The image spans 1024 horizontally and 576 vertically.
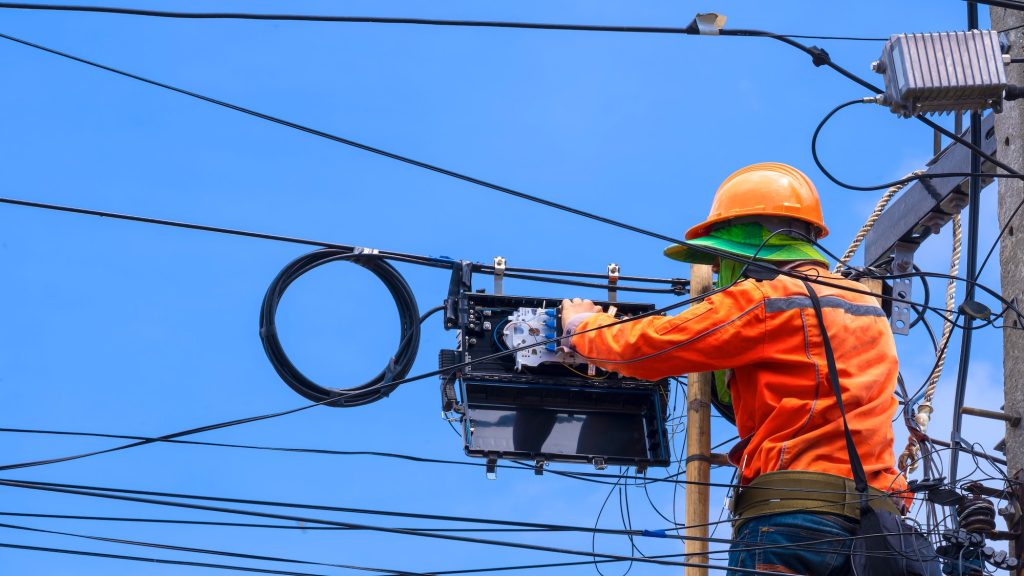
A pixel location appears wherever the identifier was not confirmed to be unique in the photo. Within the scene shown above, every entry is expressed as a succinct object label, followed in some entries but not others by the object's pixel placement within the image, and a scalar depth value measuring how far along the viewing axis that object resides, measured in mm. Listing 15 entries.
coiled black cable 16672
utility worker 14789
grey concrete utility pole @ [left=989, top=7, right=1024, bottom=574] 16391
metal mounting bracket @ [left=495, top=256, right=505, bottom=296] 16922
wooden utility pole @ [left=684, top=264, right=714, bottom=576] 16281
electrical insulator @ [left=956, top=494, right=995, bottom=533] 15555
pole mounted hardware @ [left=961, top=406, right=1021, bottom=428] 16375
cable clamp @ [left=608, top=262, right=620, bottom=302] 17156
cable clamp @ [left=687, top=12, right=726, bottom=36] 15000
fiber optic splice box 16234
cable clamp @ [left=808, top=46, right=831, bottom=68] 14961
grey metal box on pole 15031
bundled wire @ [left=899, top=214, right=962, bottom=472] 16812
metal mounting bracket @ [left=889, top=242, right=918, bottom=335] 17297
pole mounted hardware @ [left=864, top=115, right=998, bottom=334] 17937
